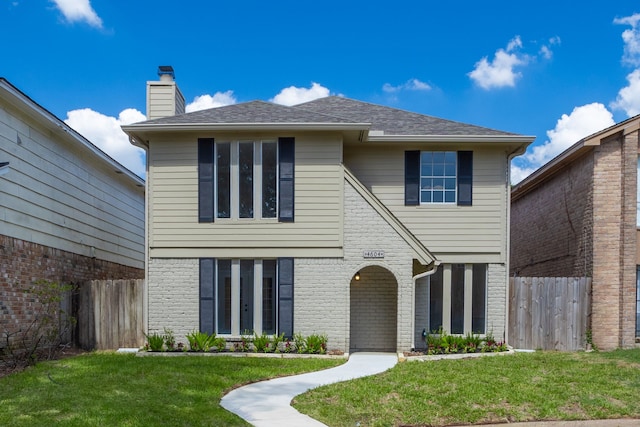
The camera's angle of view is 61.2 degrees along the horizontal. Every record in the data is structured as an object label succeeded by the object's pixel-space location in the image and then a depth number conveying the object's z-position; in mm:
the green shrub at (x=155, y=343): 12305
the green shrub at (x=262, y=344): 12188
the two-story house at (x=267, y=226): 12430
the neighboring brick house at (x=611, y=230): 13289
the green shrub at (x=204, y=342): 12250
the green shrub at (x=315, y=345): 12188
